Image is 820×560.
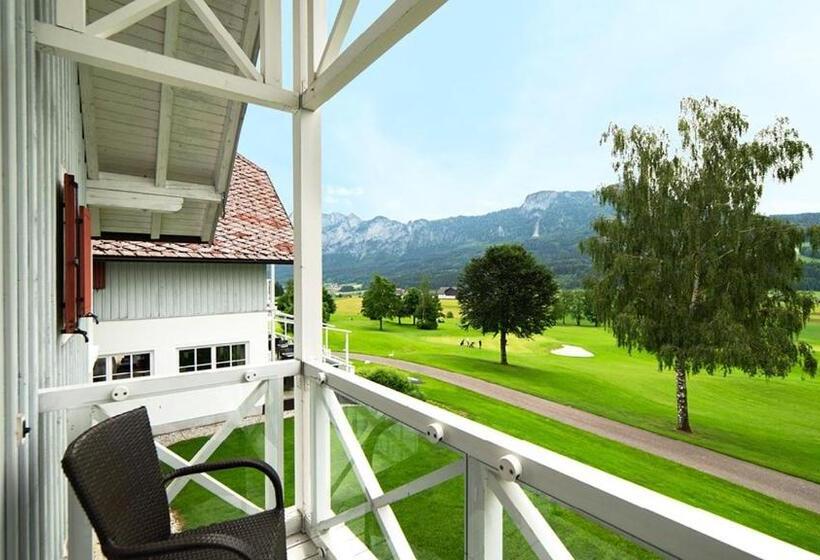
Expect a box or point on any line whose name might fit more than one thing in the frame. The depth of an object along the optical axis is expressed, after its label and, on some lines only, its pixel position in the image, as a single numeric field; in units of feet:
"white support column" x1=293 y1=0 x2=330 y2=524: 7.29
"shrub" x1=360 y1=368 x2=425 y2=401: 12.19
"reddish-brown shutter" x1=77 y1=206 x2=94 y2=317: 7.37
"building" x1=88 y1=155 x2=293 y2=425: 19.93
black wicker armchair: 3.60
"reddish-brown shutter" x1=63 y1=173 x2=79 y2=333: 6.71
